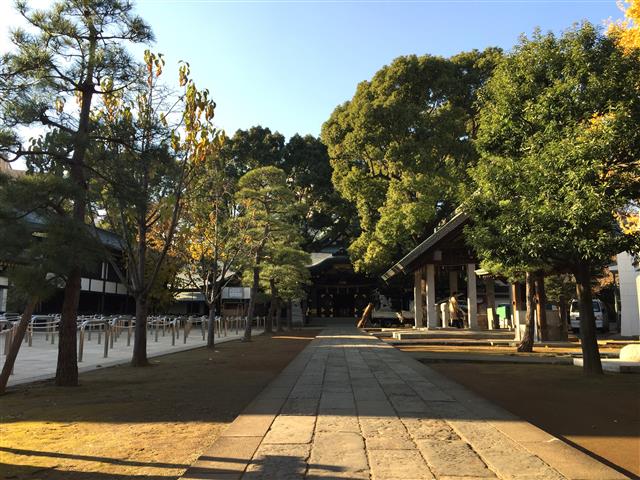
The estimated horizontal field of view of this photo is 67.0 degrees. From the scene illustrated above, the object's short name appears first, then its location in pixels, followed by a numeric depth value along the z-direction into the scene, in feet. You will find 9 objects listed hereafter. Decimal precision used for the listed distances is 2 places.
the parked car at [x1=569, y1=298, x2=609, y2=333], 86.22
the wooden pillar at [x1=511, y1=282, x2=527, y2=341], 56.20
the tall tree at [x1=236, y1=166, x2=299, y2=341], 60.08
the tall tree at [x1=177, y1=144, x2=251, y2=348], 50.08
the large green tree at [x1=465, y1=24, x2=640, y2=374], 23.93
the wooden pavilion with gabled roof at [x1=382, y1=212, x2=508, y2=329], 65.98
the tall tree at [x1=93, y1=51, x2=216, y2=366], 25.18
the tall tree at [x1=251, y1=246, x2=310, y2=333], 68.33
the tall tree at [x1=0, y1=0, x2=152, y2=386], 20.94
